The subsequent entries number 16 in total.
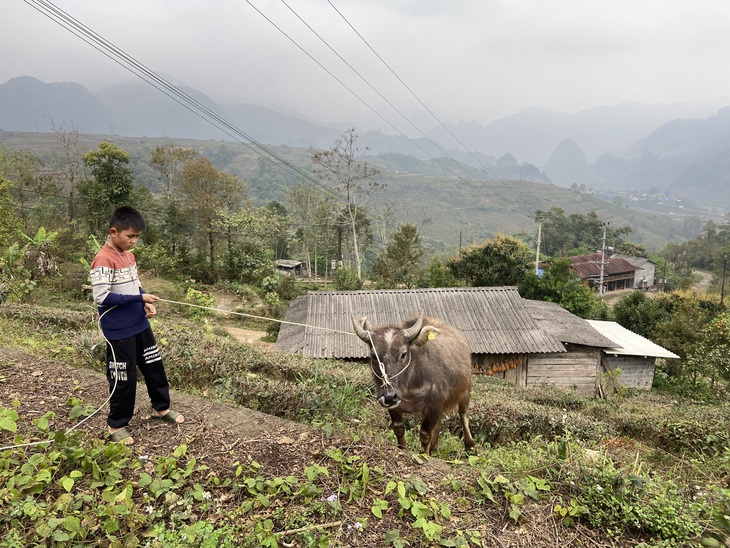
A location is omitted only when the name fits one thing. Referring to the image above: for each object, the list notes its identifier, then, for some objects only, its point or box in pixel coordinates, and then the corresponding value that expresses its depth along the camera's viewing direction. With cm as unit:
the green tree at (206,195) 3044
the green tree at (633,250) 6312
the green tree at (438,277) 2680
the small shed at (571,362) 1441
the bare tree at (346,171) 3222
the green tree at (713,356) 1460
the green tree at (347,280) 2750
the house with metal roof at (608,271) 5088
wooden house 1366
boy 345
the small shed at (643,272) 5793
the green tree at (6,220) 1744
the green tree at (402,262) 2939
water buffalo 414
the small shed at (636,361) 1643
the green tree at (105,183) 2556
